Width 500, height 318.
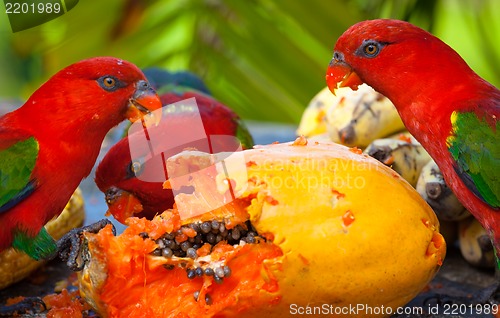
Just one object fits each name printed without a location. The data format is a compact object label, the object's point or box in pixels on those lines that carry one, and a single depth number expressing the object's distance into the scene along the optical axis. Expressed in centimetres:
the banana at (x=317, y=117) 537
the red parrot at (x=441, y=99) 338
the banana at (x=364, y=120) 467
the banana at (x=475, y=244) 420
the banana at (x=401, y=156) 428
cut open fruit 304
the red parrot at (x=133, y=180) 384
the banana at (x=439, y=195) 409
